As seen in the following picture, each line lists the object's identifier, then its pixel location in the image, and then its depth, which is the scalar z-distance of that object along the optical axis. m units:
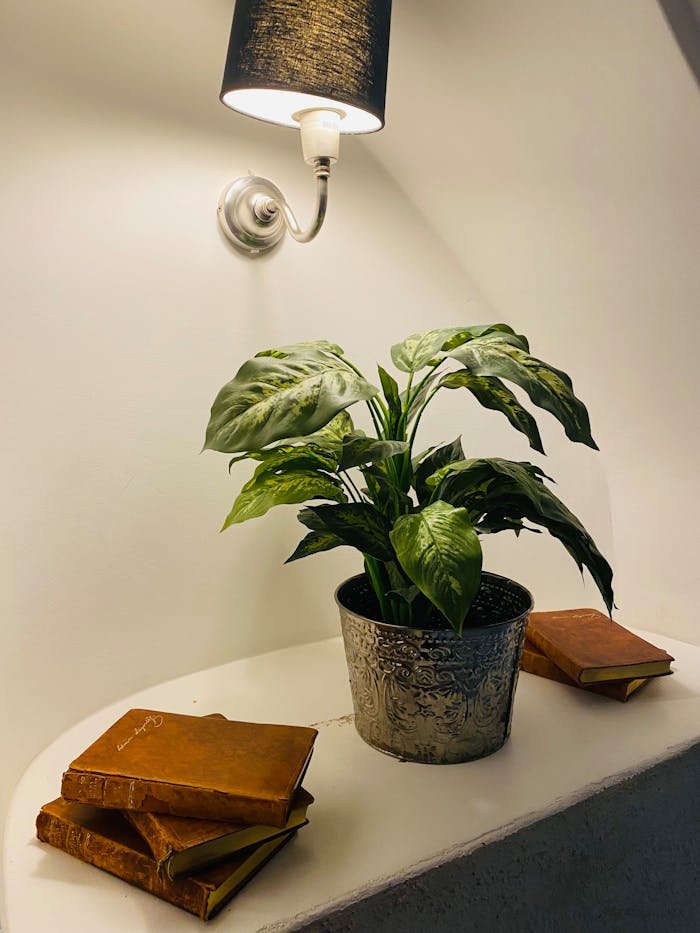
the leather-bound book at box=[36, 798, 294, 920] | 0.60
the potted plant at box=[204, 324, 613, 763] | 0.67
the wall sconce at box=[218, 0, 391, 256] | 0.78
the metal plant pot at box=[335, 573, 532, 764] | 0.76
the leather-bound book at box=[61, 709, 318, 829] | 0.63
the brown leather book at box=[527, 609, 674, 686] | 0.94
